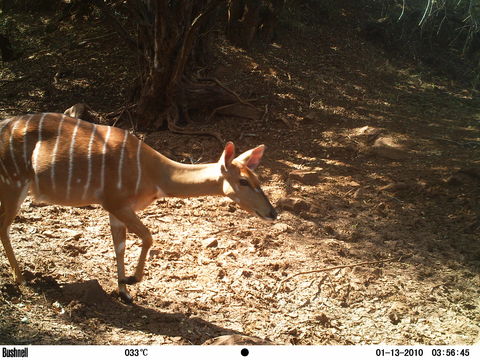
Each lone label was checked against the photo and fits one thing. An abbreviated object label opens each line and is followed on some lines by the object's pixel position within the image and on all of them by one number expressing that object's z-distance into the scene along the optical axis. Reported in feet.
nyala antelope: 12.48
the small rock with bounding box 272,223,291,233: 16.72
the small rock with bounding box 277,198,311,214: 17.92
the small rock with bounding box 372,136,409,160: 21.54
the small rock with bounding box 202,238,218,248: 15.74
